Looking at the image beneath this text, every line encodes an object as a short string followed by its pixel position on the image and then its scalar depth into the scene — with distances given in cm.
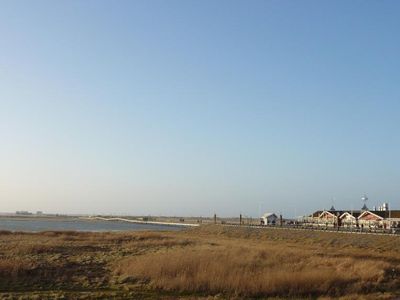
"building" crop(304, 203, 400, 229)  9379
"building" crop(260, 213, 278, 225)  12394
